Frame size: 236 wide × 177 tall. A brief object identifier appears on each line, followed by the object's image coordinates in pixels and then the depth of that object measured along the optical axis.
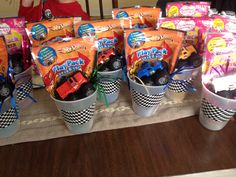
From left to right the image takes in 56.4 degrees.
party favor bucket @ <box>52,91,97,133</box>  0.49
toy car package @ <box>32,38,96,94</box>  0.51
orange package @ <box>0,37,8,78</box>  0.52
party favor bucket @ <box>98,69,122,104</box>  0.60
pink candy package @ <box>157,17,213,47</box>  0.62
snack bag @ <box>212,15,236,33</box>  0.60
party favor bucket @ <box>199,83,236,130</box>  0.49
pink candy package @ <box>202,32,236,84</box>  0.53
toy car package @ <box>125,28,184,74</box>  0.56
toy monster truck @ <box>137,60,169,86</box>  0.52
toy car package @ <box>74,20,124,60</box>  0.60
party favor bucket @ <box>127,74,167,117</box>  0.53
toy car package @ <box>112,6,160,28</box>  0.68
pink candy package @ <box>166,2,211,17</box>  0.68
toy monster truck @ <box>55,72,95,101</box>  0.50
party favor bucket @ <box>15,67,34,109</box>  0.59
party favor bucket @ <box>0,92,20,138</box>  0.51
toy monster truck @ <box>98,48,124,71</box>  0.59
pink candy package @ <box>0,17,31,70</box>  0.61
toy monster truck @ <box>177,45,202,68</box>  0.58
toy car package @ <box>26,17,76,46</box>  0.61
